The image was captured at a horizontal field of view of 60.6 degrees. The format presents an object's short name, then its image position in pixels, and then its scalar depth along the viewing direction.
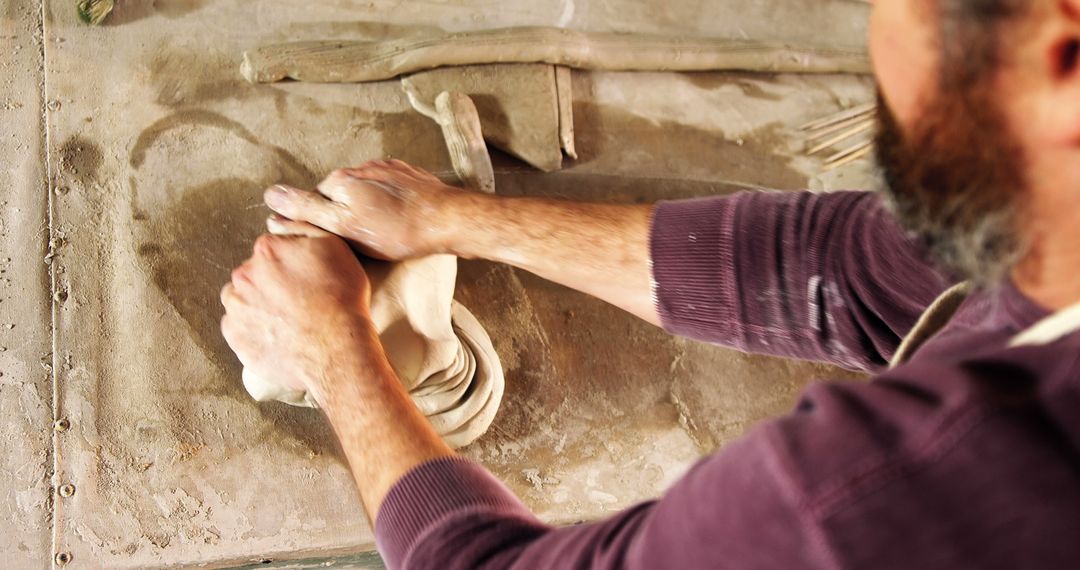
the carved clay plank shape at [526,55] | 0.77
